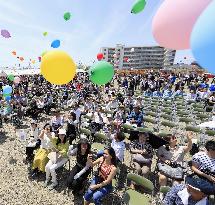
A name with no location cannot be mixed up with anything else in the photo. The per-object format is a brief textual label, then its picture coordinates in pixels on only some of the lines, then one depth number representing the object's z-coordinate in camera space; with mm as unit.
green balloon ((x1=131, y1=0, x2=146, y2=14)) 3618
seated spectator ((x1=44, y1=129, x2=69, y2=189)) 4193
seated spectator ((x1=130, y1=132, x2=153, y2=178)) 4105
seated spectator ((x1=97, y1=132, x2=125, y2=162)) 4309
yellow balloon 4160
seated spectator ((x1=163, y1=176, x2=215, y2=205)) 2191
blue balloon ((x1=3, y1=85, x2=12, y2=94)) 8421
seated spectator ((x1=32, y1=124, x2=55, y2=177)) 4440
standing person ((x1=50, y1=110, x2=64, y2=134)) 5761
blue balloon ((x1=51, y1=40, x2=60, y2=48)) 6598
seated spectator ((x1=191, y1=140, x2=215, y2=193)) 3239
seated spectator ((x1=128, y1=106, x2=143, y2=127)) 6336
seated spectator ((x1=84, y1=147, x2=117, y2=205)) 3347
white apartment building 78075
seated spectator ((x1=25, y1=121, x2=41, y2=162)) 5011
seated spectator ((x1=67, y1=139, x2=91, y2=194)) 3845
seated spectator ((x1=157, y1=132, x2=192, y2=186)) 3756
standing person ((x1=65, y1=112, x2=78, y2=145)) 5695
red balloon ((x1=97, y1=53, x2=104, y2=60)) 8258
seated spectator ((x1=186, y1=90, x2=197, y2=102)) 11148
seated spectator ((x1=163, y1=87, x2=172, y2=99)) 11895
